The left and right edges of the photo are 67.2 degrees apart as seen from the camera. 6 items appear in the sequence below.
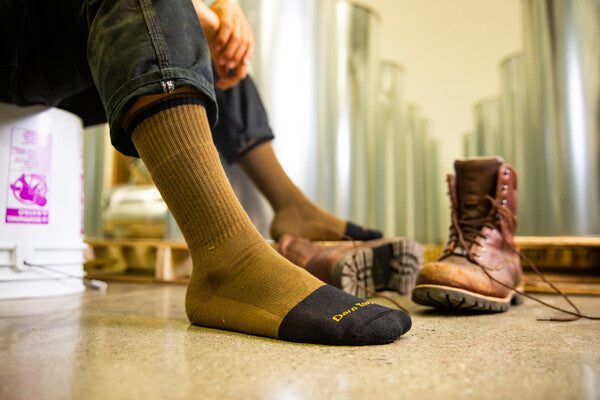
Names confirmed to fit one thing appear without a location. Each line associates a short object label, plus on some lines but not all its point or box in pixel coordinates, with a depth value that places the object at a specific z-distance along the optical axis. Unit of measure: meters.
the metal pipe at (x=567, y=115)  1.15
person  0.44
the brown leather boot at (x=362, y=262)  0.73
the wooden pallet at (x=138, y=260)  1.17
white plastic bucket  0.75
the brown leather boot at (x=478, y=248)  0.62
